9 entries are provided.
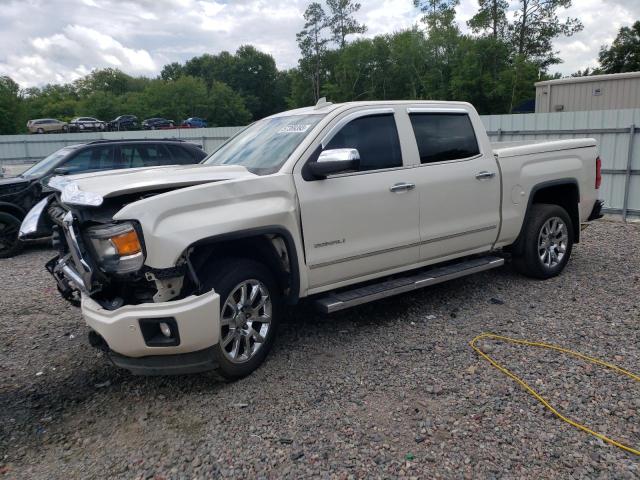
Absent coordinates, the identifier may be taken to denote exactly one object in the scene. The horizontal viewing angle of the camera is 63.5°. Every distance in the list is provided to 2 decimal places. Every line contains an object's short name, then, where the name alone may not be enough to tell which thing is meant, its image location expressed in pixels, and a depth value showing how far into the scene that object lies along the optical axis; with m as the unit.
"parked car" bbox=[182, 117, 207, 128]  49.24
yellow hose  3.00
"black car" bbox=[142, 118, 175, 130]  42.56
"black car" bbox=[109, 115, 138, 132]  43.66
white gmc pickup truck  3.29
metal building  17.14
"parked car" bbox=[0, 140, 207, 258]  8.39
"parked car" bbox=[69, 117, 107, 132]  43.22
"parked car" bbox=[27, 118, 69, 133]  43.22
